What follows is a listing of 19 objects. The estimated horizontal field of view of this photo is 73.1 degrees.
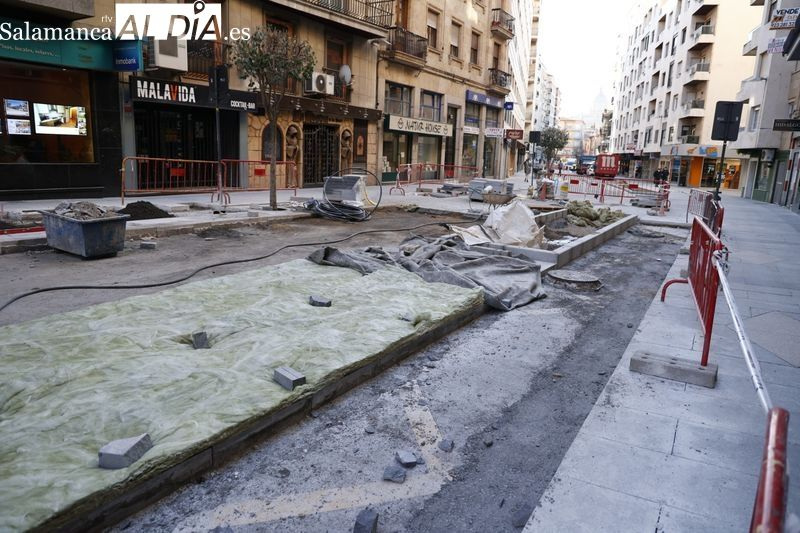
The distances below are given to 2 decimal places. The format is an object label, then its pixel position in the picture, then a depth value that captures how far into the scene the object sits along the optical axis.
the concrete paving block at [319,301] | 5.50
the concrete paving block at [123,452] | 2.56
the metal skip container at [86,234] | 7.71
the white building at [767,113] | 27.42
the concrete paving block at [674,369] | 4.02
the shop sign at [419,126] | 26.68
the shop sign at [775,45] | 16.32
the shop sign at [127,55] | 14.14
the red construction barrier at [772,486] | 1.22
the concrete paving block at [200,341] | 4.25
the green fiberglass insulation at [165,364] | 2.62
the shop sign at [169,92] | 15.29
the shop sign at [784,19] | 15.73
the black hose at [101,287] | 5.63
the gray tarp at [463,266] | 6.67
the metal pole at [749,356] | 2.61
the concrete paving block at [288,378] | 3.55
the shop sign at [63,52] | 12.66
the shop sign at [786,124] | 21.36
